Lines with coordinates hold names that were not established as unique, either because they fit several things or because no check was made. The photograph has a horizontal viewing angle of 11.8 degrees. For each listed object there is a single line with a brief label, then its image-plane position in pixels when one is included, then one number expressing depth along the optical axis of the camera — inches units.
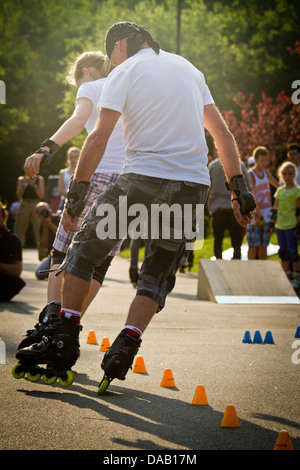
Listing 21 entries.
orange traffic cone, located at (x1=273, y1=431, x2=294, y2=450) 225.2
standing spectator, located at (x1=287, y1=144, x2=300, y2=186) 871.0
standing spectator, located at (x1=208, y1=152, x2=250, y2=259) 768.1
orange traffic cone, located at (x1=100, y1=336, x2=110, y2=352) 396.8
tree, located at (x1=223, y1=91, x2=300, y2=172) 1925.5
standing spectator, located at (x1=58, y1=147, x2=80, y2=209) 851.8
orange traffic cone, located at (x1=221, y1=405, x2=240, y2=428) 253.9
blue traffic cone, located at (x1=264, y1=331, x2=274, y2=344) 438.0
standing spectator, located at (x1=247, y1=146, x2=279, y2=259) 818.4
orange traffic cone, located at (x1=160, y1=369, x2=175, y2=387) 321.0
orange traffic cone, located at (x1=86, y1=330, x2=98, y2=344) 426.5
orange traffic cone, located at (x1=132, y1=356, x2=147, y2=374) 350.9
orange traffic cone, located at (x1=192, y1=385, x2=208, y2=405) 288.1
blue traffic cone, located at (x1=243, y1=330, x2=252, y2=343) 440.7
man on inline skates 291.9
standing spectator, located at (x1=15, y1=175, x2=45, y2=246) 1123.1
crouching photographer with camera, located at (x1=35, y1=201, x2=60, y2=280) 828.5
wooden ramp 660.1
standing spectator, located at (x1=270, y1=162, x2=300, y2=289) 810.1
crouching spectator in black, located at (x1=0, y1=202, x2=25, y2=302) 620.0
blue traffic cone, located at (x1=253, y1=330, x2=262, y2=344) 437.7
